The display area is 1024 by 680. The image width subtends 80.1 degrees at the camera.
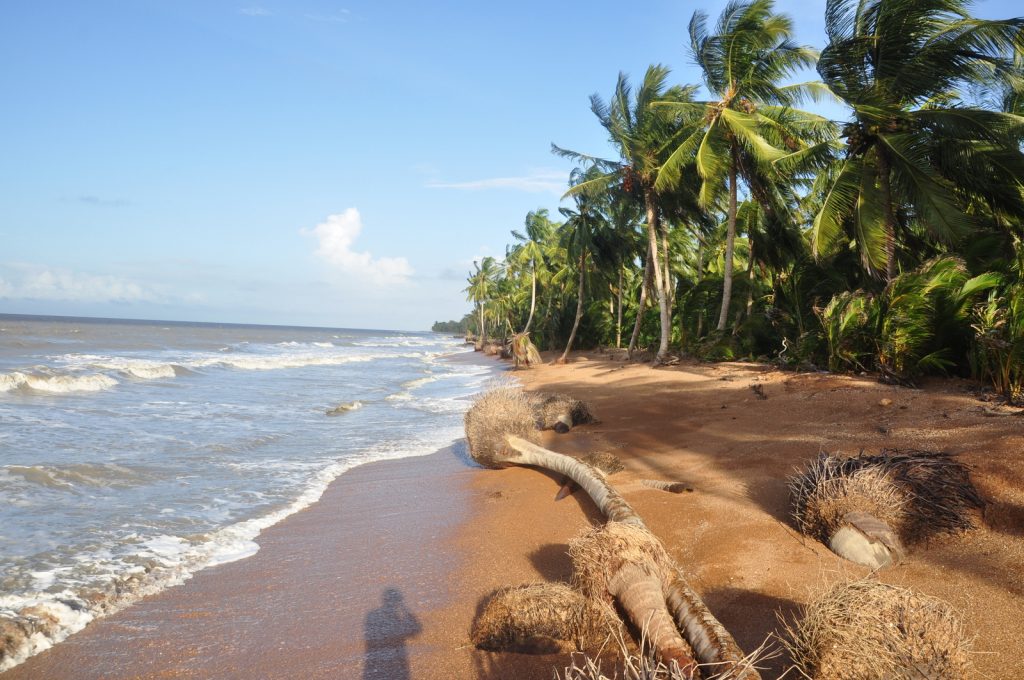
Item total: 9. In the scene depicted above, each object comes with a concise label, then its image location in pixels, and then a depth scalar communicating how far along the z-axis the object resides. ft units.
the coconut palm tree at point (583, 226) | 96.22
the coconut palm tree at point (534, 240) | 144.56
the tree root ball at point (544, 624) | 12.29
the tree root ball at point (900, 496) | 15.24
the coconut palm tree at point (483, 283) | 227.38
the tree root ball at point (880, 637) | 9.23
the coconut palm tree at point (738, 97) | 55.67
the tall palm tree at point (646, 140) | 67.00
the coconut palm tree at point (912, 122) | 38.99
